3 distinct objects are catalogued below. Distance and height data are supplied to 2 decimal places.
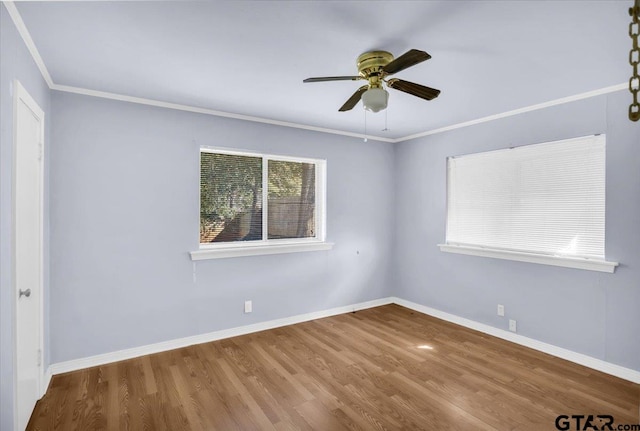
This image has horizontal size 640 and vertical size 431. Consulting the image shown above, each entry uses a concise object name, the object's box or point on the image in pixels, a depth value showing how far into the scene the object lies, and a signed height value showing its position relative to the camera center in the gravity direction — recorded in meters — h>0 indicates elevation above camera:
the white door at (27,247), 2.00 -0.25
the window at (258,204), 3.74 +0.11
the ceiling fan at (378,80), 2.18 +0.90
